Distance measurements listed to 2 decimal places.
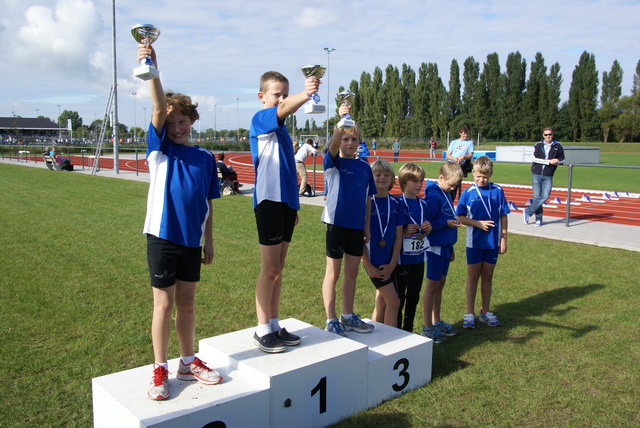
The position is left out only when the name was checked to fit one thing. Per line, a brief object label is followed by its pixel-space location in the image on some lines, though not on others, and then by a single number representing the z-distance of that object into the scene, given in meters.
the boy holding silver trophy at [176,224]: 2.89
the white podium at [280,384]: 2.71
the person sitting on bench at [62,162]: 27.55
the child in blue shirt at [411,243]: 4.35
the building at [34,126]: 124.62
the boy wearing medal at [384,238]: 4.17
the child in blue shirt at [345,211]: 3.84
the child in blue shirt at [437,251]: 4.65
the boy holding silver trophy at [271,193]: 3.28
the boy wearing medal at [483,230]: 5.01
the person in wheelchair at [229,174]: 16.08
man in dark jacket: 10.82
